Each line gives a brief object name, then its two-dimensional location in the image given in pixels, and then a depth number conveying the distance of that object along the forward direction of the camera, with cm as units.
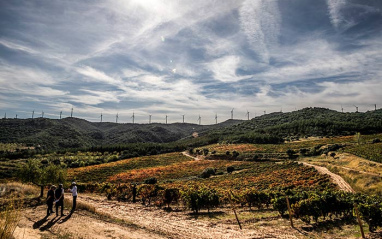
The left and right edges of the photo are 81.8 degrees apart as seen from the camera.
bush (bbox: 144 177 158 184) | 5118
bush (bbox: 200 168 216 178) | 6114
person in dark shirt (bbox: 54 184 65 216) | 1645
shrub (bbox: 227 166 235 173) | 6569
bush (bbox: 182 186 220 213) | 2067
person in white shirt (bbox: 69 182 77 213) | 1821
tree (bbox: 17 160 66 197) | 2723
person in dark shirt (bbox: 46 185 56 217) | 1639
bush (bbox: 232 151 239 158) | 9062
